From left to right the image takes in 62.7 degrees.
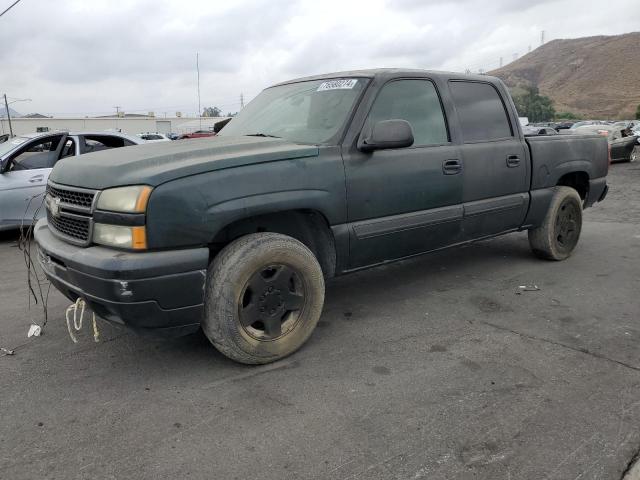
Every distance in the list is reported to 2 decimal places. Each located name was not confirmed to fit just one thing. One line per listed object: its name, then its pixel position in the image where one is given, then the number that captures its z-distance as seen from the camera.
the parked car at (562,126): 36.49
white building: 65.29
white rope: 2.95
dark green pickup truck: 2.67
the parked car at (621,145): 17.81
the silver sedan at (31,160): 7.05
